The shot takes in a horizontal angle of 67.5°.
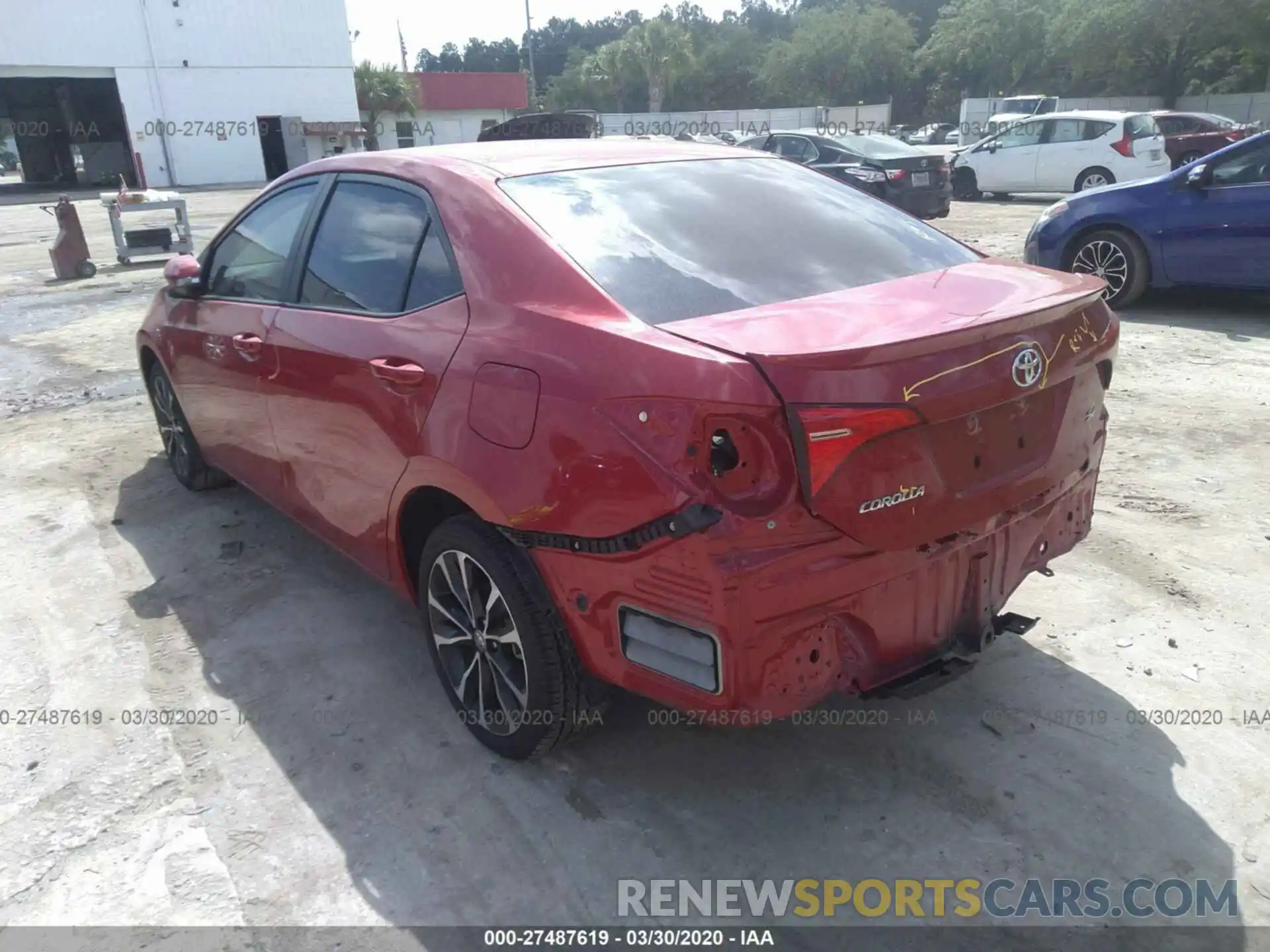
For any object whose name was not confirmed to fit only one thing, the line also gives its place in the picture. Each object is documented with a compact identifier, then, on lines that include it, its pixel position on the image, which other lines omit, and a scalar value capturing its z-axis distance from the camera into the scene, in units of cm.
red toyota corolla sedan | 213
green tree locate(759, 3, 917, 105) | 6569
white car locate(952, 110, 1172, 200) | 1614
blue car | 738
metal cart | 1416
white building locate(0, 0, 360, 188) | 3453
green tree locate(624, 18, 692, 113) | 6103
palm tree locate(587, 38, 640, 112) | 6319
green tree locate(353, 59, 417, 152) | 4662
